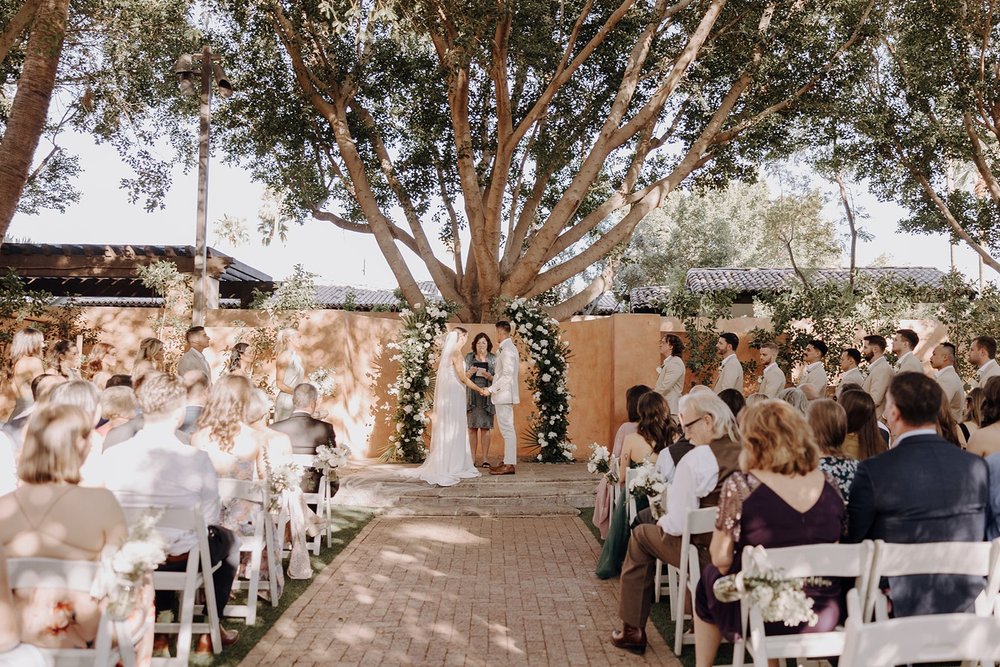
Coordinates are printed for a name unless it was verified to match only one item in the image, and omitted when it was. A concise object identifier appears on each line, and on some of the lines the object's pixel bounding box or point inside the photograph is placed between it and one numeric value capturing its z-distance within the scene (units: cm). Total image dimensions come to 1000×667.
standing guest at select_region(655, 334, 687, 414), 1055
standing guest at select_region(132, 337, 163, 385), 711
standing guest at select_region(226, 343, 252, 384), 855
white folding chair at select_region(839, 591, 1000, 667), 222
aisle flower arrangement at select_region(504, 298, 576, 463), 1178
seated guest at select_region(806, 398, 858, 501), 423
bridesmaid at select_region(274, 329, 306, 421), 895
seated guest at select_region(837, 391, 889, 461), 473
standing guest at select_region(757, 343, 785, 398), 999
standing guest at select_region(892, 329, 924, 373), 887
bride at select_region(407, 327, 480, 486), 988
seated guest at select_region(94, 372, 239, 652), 421
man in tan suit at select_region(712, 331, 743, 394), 1043
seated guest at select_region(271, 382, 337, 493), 659
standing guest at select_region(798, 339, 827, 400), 973
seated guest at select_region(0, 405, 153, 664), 303
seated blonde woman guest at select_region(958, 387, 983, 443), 462
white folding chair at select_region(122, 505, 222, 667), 400
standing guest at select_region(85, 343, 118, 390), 762
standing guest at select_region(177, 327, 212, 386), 874
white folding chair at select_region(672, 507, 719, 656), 420
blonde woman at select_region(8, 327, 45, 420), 605
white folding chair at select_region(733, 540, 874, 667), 309
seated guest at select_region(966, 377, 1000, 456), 438
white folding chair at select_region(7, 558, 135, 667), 282
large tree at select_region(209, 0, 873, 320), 1150
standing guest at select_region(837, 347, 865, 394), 935
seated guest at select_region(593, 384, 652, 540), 630
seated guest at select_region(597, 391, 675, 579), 569
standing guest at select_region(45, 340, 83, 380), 695
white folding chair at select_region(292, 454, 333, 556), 691
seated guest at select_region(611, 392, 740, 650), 441
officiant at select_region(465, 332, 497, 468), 1065
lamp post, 983
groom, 1024
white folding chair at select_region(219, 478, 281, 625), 479
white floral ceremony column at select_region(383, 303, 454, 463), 1142
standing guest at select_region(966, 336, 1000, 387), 818
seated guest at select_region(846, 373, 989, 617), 346
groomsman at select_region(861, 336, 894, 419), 930
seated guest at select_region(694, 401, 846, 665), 342
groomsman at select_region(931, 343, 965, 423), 838
